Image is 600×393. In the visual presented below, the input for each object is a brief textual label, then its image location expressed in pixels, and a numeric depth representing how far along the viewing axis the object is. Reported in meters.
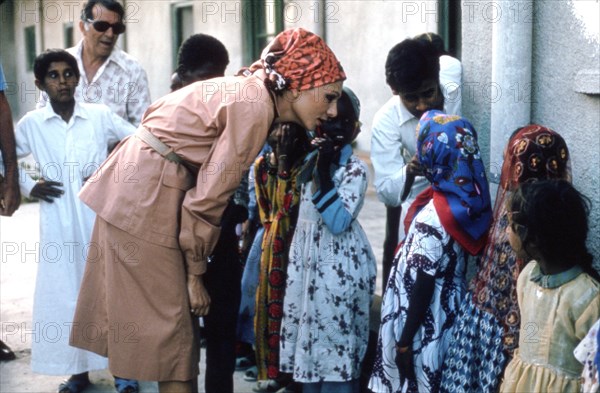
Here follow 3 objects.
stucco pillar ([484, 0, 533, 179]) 4.17
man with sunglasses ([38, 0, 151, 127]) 5.70
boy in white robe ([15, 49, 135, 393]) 5.15
